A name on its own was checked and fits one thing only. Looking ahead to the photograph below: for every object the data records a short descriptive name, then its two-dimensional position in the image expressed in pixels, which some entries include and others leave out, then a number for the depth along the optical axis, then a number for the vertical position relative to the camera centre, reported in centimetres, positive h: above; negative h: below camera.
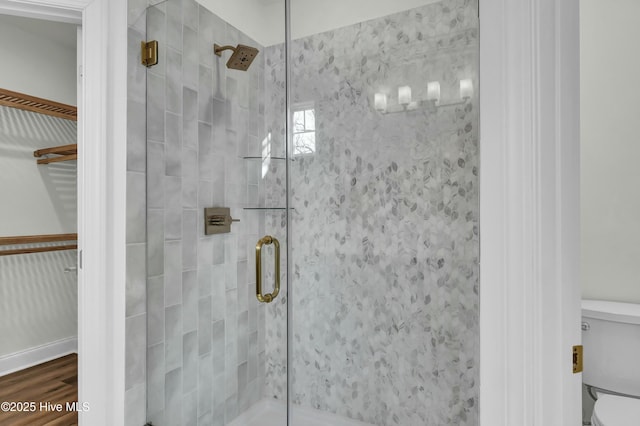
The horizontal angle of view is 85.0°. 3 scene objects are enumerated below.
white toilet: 163 -69
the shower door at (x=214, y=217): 118 -3
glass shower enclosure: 106 -1
